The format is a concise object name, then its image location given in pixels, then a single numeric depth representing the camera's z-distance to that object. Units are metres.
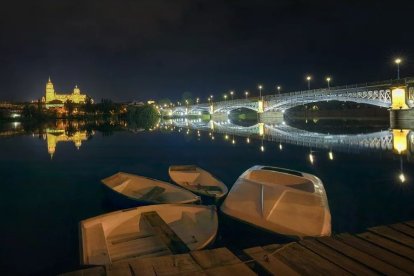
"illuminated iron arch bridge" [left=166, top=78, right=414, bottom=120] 68.19
